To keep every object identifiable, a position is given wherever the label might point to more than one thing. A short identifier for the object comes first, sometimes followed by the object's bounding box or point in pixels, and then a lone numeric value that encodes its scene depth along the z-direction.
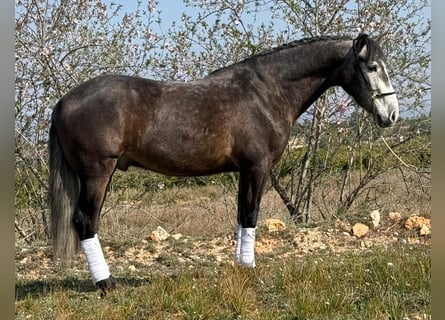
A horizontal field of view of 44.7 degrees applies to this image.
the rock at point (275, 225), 6.92
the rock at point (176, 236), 6.86
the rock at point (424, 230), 6.57
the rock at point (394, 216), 7.17
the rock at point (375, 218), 7.03
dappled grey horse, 4.35
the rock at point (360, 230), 6.76
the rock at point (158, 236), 6.71
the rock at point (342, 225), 6.96
